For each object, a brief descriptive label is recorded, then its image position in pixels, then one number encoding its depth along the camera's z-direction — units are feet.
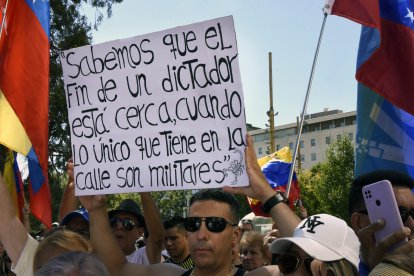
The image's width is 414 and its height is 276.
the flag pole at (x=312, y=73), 13.90
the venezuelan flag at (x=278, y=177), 21.83
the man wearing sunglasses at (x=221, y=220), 9.96
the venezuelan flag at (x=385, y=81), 13.47
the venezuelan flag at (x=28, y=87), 15.51
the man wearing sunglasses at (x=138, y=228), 14.05
